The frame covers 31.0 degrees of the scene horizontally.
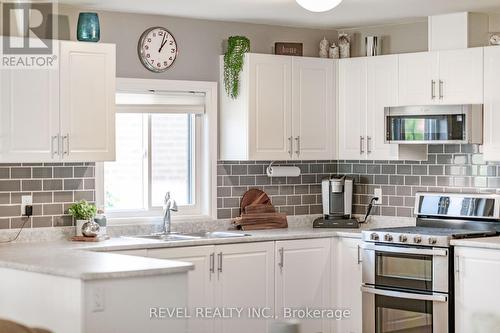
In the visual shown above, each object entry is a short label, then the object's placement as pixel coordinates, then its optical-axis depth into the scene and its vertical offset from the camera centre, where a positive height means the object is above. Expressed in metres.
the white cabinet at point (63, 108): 5.67 +0.36
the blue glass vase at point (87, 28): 6.02 +0.91
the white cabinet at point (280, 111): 6.84 +0.41
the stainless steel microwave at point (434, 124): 6.45 +0.29
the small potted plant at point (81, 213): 6.14 -0.33
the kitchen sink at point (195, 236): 6.44 -0.52
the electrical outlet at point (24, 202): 6.05 -0.25
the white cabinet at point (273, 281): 6.21 -0.85
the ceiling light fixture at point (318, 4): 5.05 +0.90
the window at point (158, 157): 6.61 +0.06
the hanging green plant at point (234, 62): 6.82 +0.78
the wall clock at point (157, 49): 6.56 +0.85
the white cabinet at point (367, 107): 6.96 +0.45
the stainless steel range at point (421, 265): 6.15 -0.71
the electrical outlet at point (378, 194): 7.38 -0.25
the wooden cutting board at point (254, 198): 7.14 -0.27
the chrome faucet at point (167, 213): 6.56 -0.36
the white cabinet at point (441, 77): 6.45 +0.64
